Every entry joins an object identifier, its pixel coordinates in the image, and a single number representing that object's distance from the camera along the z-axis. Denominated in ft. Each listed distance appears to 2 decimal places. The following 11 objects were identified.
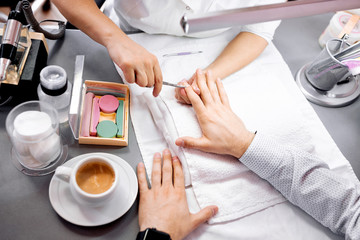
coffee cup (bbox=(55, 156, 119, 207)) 1.92
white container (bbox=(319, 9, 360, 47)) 3.35
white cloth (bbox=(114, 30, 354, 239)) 2.35
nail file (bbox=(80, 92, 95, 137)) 2.38
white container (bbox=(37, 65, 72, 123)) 2.28
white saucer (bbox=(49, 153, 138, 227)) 2.07
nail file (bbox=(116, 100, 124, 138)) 2.45
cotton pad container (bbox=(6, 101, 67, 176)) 2.04
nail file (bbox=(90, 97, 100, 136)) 2.40
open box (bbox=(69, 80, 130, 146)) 2.36
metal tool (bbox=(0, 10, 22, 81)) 2.17
